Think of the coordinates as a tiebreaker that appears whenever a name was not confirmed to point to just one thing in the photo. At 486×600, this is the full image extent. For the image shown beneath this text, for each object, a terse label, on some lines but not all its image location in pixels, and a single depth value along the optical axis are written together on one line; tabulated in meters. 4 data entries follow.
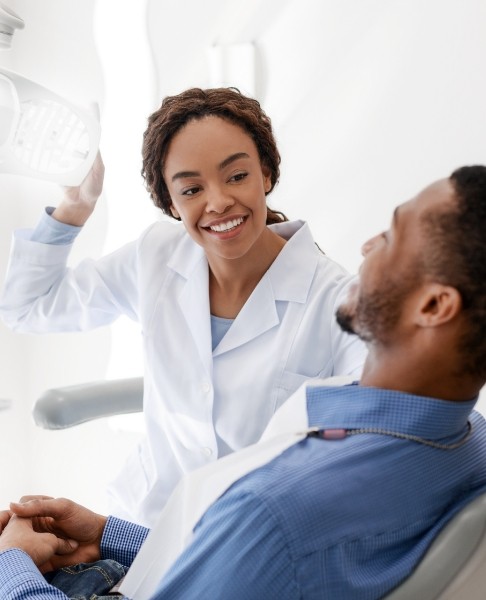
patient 0.84
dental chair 0.84
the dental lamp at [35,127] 1.39
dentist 1.44
